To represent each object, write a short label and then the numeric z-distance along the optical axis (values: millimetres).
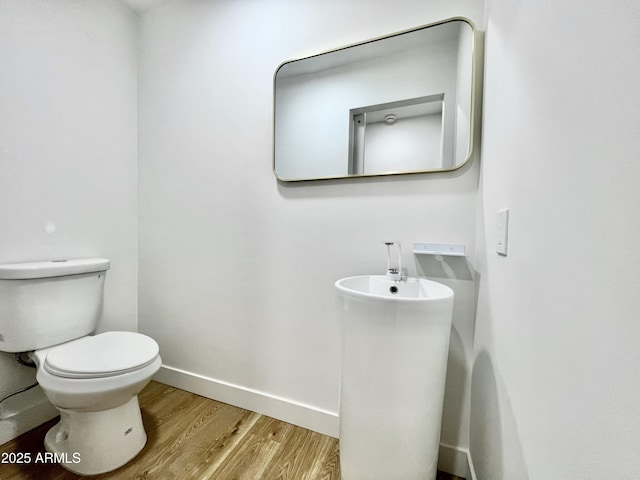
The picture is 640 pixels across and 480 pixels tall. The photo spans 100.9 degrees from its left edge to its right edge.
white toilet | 1005
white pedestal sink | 811
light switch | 738
